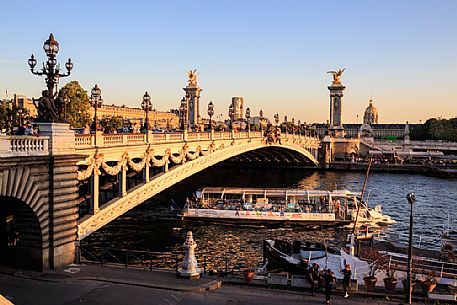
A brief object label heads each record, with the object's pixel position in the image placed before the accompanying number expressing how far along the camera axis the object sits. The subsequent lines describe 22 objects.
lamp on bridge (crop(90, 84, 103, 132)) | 27.59
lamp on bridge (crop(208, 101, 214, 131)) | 50.70
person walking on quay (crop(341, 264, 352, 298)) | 19.01
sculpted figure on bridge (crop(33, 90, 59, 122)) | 20.06
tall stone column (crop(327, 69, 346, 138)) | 143.25
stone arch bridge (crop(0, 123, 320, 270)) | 18.61
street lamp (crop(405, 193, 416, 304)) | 18.39
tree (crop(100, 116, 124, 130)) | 80.69
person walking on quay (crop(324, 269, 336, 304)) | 17.45
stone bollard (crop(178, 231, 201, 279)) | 19.59
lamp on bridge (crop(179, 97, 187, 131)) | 44.56
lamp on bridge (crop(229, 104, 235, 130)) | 57.53
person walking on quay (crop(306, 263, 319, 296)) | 18.83
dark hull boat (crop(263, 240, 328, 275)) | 26.82
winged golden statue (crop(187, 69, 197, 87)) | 116.26
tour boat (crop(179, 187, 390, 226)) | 44.59
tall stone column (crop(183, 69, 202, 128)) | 125.19
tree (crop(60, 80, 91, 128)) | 65.69
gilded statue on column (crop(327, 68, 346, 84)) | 144.38
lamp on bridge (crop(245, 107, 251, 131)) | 70.72
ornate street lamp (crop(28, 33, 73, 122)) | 19.94
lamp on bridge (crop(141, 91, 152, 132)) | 34.03
